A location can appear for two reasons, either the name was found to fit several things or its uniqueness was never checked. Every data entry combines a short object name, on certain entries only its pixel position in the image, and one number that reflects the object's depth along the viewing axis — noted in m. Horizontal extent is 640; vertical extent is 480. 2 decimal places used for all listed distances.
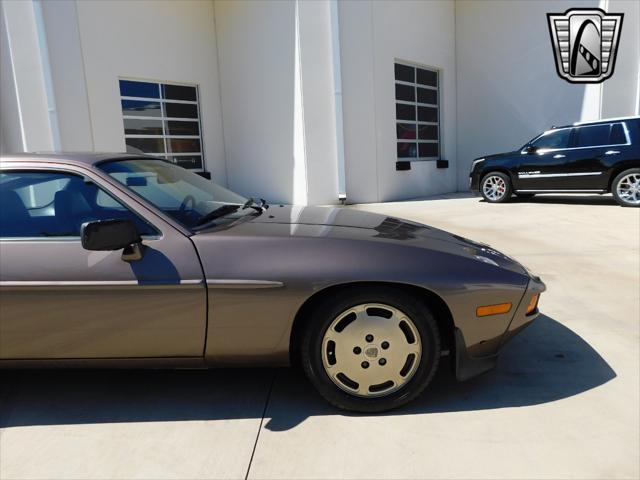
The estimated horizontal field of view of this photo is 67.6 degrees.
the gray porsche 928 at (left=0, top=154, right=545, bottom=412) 2.31
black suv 8.69
